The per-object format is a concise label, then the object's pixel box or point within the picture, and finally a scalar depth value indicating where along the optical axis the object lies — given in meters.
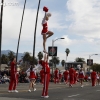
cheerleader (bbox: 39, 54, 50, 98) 14.33
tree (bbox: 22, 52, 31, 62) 136.29
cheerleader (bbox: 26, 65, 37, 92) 20.78
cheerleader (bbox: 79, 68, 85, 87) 31.19
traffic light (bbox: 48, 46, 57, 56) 57.74
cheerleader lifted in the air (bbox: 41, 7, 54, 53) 13.83
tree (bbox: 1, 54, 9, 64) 137.25
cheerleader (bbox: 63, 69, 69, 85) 39.62
